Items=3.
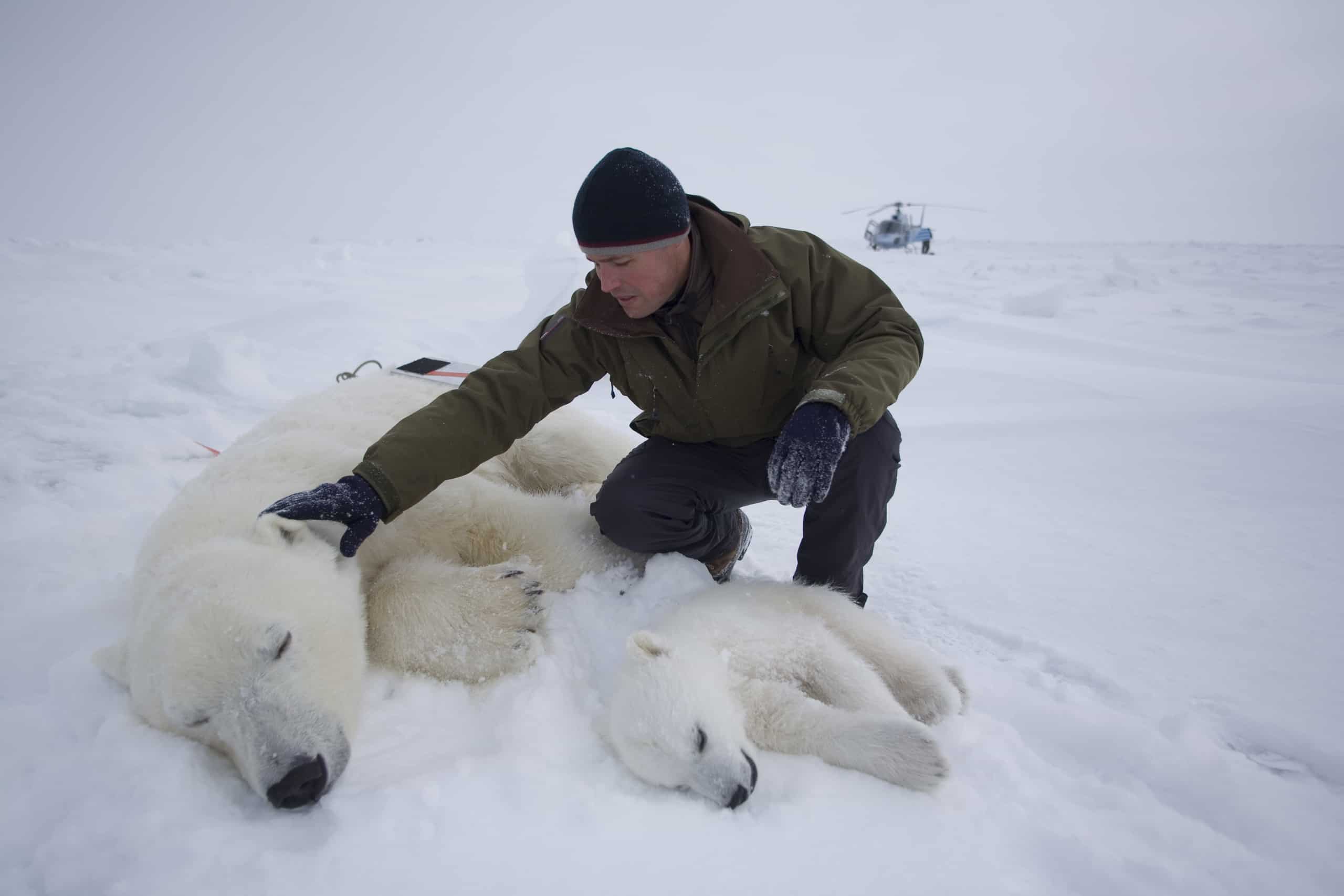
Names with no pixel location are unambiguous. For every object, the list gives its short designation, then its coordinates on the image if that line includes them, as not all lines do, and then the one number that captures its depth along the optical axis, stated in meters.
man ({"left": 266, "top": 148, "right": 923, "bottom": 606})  1.88
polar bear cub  1.51
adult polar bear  1.45
